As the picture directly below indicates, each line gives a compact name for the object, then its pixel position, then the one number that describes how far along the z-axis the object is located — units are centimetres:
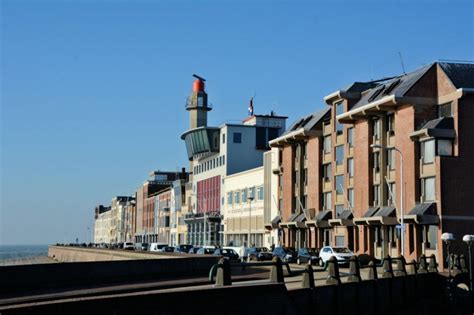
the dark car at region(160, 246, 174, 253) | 8340
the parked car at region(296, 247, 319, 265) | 5566
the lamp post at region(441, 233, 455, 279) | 4150
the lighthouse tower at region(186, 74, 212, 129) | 13775
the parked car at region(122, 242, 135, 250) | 11725
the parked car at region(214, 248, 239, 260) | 6021
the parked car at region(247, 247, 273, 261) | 6088
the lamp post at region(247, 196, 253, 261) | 9576
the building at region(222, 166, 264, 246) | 9431
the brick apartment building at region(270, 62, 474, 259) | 5566
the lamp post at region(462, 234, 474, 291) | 4253
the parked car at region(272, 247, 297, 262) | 5978
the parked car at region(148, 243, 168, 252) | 8706
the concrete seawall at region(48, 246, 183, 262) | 5957
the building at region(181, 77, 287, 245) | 10969
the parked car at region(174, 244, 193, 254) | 7833
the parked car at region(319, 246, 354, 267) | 5287
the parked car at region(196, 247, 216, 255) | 6809
